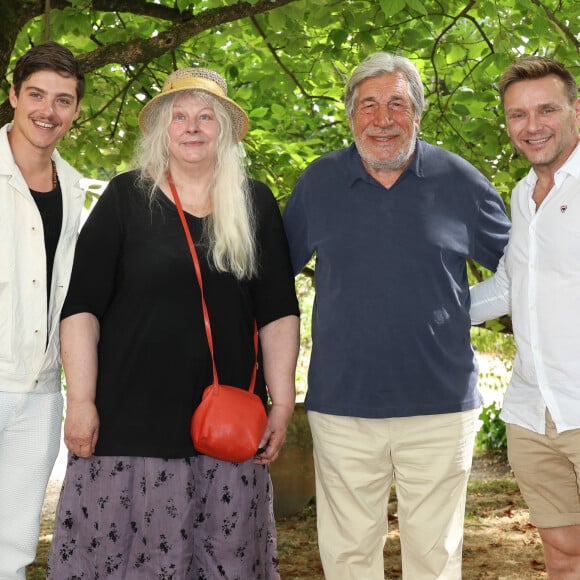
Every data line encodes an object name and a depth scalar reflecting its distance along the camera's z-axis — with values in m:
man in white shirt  3.29
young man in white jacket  3.28
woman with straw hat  3.23
